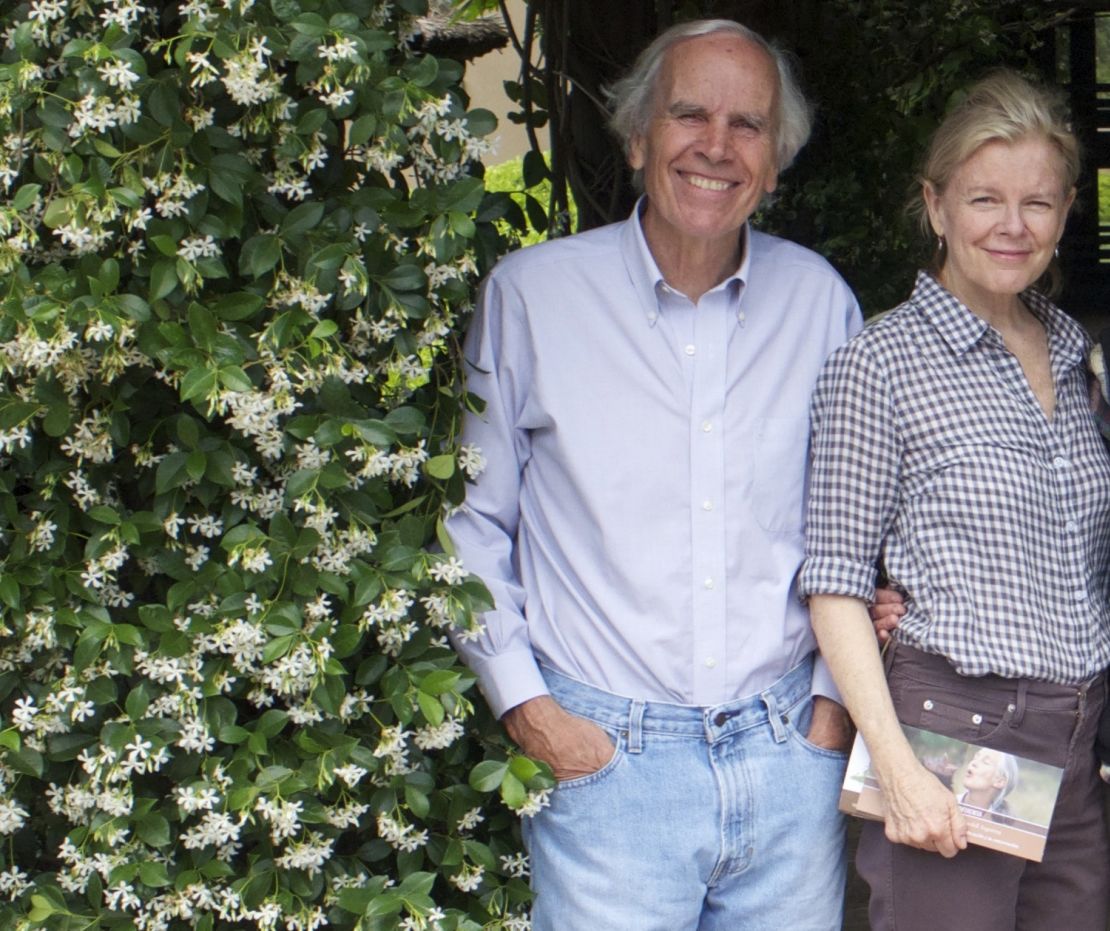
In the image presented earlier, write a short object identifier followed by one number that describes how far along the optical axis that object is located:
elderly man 2.41
